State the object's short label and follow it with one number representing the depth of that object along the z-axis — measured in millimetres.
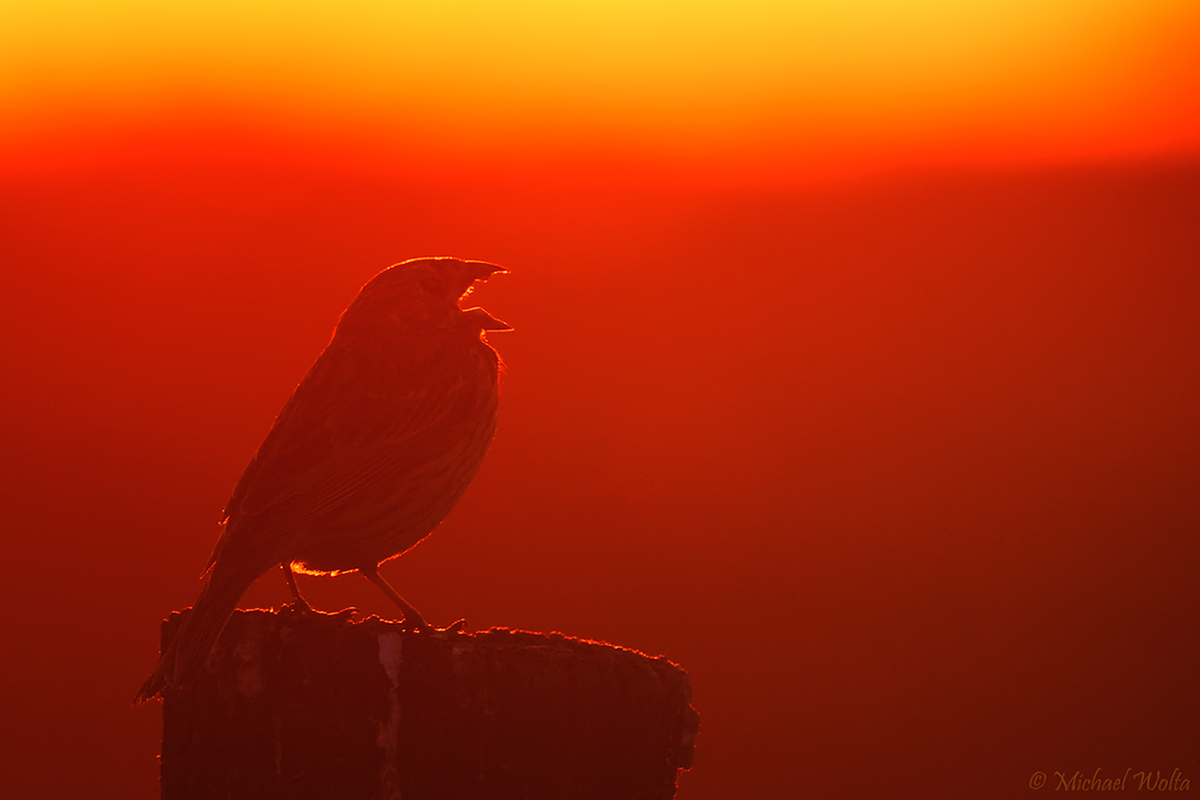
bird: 9984
